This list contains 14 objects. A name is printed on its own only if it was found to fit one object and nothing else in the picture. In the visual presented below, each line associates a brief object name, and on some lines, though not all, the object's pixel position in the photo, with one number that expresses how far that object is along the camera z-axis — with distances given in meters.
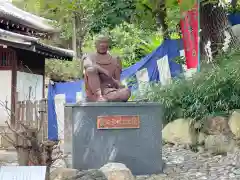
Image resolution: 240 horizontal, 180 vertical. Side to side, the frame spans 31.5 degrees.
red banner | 8.58
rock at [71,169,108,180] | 4.90
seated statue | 5.93
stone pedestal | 5.75
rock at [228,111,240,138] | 6.96
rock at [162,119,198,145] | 7.58
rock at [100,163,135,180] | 4.86
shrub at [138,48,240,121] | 7.42
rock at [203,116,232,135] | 7.18
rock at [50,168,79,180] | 4.86
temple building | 9.89
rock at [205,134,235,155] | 6.95
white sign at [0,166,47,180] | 2.85
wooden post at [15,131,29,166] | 3.93
